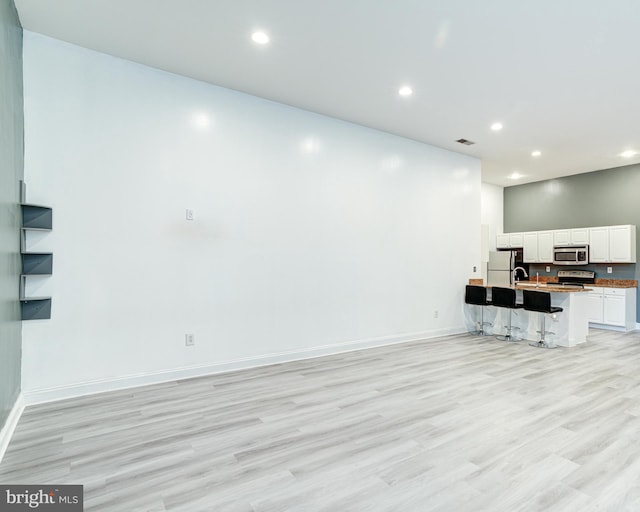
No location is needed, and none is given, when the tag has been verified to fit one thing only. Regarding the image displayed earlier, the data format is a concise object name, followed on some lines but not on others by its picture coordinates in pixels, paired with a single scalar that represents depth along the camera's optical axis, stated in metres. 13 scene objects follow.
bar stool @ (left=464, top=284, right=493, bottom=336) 6.19
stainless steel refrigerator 7.53
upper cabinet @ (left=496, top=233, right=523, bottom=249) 8.55
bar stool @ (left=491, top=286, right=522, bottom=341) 5.79
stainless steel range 7.55
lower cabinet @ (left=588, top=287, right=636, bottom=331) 6.86
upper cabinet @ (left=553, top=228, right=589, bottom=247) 7.45
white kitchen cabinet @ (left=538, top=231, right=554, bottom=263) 7.96
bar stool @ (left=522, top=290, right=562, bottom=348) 5.41
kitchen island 5.60
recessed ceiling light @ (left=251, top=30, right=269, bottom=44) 3.23
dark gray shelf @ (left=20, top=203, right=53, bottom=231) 3.11
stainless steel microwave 7.34
